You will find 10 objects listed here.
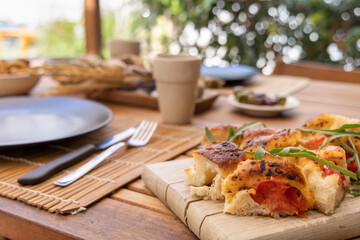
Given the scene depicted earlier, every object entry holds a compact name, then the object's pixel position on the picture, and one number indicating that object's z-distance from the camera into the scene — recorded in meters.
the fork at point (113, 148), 0.80
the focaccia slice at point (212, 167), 0.63
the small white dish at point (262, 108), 1.33
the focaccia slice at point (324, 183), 0.58
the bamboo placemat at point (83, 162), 0.73
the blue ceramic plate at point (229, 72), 1.86
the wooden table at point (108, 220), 0.62
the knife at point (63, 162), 0.78
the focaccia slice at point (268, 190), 0.58
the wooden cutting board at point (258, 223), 0.54
